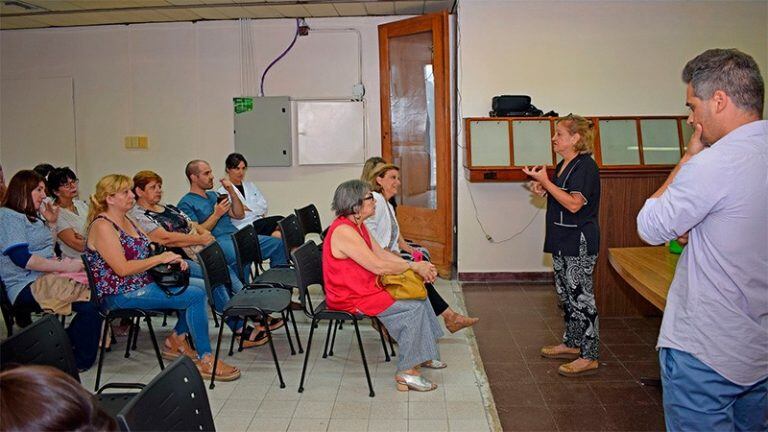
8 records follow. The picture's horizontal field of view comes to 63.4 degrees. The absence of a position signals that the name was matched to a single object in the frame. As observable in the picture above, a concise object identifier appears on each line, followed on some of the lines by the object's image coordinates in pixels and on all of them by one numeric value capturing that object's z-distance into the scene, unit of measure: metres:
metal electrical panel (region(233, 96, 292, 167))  6.76
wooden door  6.02
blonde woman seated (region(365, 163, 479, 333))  4.11
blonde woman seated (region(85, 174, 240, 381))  3.38
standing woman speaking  3.53
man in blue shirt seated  4.76
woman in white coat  5.32
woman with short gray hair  3.40
